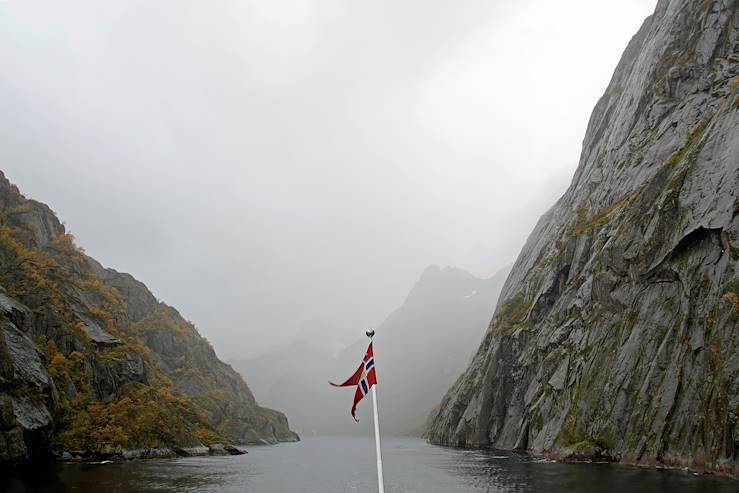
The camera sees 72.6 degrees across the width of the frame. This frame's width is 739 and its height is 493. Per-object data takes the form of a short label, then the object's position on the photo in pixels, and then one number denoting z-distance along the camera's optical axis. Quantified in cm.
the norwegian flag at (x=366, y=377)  2222
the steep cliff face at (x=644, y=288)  4909
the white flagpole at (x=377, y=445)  2014
